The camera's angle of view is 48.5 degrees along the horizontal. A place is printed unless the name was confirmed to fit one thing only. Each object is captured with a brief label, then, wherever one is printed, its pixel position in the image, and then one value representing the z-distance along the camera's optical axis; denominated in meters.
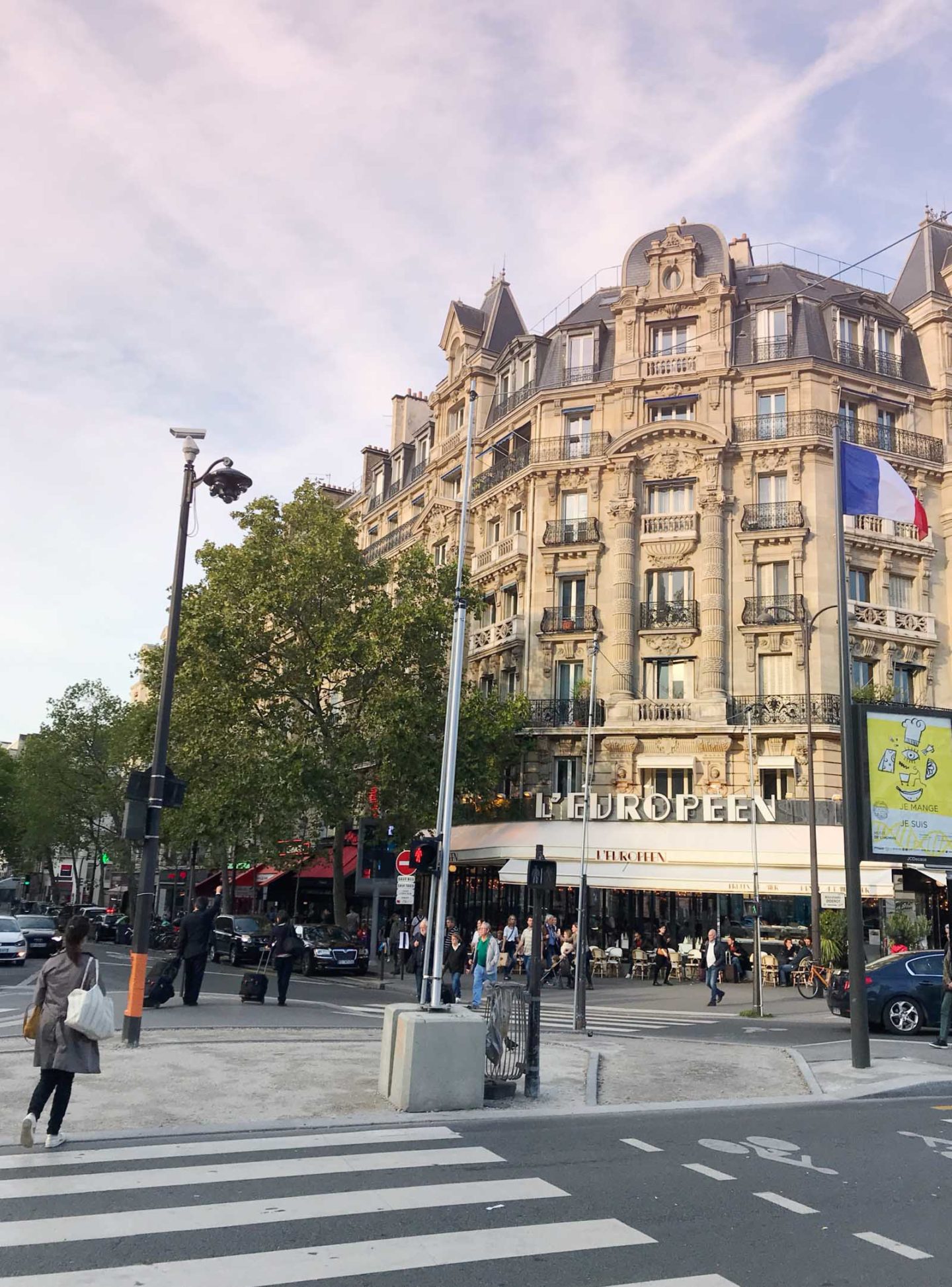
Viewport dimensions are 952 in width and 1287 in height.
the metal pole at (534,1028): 10.07
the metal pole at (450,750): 11.20
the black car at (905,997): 17.41
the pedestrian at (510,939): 25.97
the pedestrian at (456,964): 17.48
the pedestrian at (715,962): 22.55
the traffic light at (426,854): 11.77
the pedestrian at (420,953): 19.36
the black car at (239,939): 29.59
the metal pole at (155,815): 11.85
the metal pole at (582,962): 16.55
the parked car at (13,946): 26.08
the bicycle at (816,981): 24.39
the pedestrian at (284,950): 17.98
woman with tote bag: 7.39
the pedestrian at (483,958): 19.86
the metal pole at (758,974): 20.44
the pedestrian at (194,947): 16.66
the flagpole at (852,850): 12.33
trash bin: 10.02
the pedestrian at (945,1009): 15.09
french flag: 15.15
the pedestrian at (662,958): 27.12
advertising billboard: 13.68
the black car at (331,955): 26.69
